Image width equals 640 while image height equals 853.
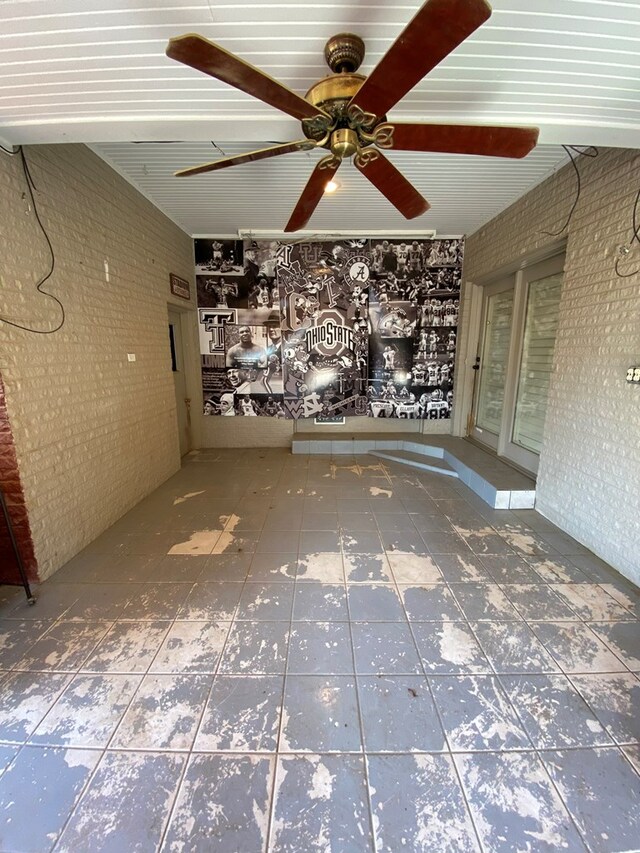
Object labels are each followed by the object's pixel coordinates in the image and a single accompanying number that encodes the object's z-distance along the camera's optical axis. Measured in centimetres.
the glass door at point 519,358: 346
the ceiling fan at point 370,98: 104
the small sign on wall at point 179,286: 430
